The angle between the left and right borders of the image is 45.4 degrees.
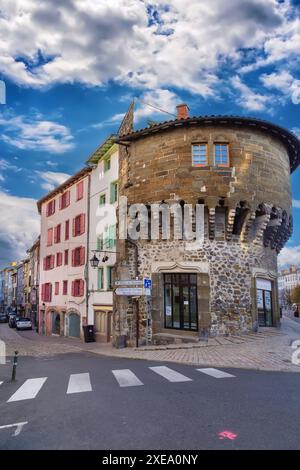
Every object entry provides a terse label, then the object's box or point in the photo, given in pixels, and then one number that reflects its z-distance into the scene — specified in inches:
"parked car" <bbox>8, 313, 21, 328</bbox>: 1758.1
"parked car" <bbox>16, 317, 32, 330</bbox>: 1513.3
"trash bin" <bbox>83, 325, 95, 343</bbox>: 895.1
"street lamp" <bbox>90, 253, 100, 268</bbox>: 711.2
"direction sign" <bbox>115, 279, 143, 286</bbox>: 595.6
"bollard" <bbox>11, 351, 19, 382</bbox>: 359.6
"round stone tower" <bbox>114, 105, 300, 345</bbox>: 614.2
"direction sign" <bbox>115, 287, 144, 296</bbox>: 594.9
